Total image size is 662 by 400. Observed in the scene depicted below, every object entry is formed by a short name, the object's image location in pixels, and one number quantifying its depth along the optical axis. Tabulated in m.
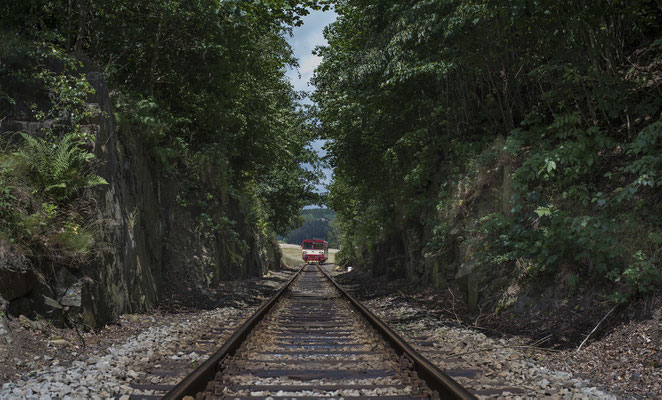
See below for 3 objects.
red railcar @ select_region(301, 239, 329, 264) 55.16
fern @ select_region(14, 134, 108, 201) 6.32
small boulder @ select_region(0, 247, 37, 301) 5.27
